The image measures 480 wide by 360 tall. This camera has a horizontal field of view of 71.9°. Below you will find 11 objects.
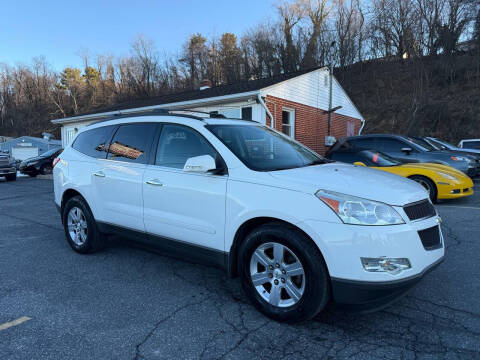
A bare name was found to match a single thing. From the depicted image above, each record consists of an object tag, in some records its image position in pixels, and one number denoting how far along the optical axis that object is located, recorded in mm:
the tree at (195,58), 39350
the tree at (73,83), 51375
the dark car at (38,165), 17906
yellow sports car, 7238
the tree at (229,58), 35188
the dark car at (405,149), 9445
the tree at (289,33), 31578
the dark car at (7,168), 15591
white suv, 2408
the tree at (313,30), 31016
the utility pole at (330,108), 16209
